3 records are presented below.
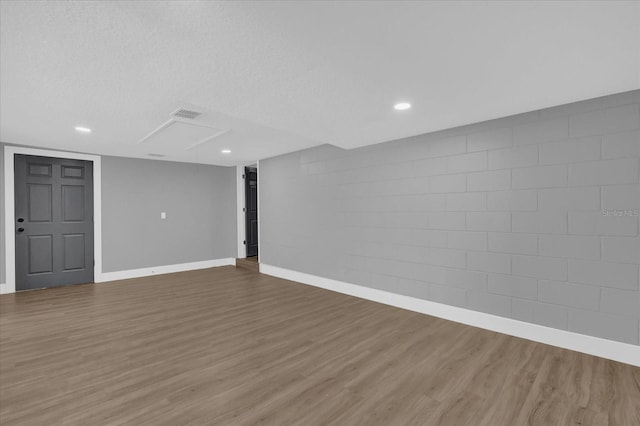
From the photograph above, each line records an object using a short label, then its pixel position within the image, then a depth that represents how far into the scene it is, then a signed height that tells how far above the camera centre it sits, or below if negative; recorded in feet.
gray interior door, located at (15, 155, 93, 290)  15.80 -0.41
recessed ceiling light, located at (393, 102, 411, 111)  9.35 +3.50
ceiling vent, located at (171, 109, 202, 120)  10.33 +3.67
